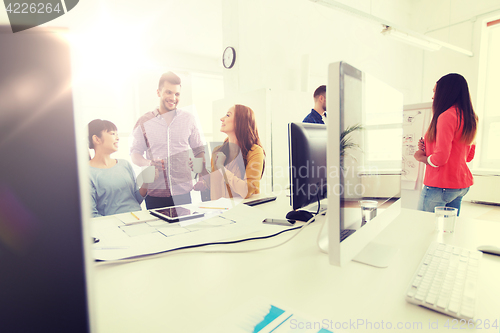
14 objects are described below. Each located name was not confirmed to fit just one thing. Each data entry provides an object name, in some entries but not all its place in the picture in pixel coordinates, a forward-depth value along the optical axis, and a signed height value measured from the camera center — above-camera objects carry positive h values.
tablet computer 1.13 -0.28
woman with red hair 1.73 -0.07
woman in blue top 1.77 -0.18
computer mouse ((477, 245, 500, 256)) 0.81 -0.32
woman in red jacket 1.84 -0.01
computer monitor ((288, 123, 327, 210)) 1.02 -0.06
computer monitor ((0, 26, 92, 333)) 0.21 -0.03
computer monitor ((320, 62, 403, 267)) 0.59 -0.05
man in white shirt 2.19 +0.05
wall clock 3.09 +1.08
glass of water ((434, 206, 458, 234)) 1.02 -0.29
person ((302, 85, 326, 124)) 2.56 +0.37
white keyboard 0.53 -0.31
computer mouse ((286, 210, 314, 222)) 1.14 -0.29
